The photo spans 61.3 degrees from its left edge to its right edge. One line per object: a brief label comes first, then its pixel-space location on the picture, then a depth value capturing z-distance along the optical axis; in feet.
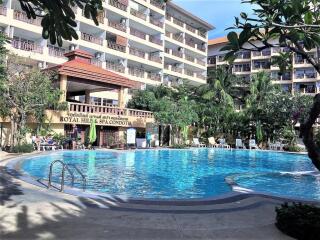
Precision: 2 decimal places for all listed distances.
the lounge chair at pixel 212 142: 92.50
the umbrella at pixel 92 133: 65.61
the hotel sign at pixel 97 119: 66.03
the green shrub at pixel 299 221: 13.60
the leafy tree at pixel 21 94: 53.27
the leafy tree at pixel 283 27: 9.62
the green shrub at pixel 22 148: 51.73
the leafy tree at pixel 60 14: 8.95
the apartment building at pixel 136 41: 81.61
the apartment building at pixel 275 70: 143.41
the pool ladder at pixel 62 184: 23.04
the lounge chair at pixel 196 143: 92.05
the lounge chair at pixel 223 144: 91.89
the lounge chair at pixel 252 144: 88.90
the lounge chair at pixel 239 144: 90.55
